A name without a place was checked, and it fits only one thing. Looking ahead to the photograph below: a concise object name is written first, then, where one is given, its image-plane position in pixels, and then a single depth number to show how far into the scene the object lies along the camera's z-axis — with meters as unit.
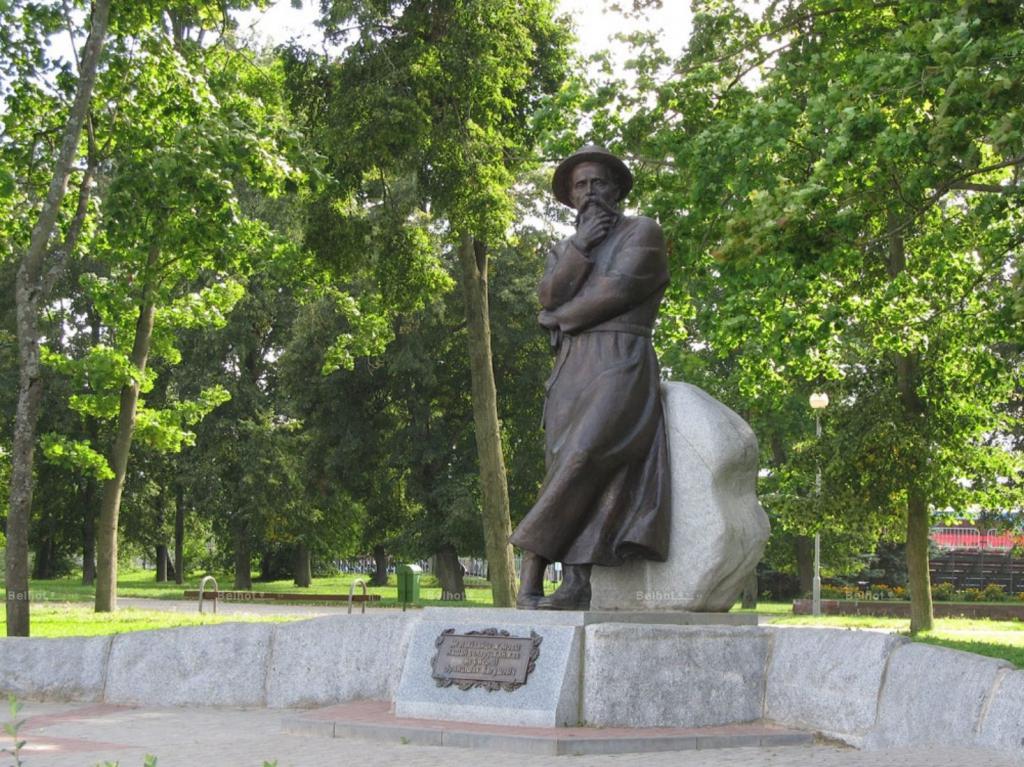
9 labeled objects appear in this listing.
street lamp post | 24.12
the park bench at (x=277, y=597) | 31.45
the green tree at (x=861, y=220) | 11.59
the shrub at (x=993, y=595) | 36.81
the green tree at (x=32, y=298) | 12.47
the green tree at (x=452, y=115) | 18.07
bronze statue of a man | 8.61
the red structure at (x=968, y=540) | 43.88
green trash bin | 28.94
